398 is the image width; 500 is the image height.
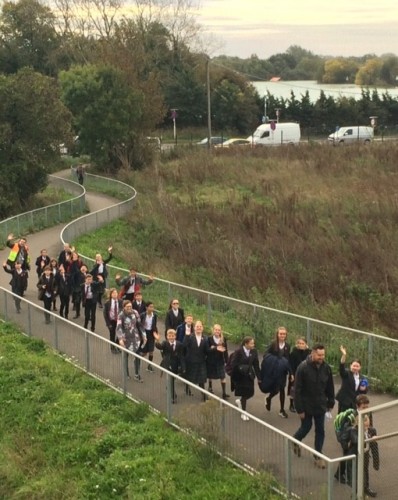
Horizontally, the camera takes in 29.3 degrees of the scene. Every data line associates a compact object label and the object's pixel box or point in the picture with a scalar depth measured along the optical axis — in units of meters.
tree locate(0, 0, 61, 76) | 75.19
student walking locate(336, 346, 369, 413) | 10.39
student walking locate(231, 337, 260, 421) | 11.72
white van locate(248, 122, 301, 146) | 61.31
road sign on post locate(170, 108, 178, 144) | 62.34
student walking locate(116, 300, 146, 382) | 13.45
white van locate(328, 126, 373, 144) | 62.03
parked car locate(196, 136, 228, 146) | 60.17
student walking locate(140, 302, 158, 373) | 13.80
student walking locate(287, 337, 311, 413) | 11.71
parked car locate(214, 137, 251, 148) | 53.73
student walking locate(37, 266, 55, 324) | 17.33
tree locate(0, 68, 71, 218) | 33.50
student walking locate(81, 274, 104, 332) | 16.30
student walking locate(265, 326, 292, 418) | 11.70
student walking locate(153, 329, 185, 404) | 12.33
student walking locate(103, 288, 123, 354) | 14.74
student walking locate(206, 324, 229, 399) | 12.34
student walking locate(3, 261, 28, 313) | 18.75
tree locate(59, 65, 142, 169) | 45.62
